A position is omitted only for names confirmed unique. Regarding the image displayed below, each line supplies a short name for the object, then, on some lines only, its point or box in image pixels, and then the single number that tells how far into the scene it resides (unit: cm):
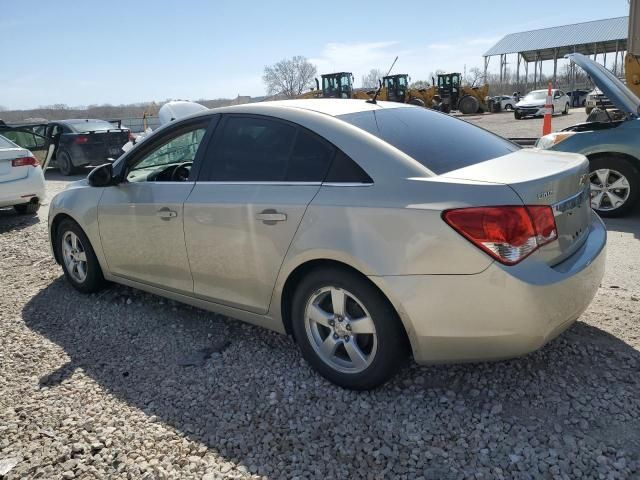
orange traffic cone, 1160
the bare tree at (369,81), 8247
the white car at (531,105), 2644
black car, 1413
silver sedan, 245
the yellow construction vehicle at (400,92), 3309
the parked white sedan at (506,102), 3798
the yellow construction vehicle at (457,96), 3544
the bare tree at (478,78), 6840
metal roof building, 5069
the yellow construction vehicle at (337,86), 3009
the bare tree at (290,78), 8376
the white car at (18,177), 766
